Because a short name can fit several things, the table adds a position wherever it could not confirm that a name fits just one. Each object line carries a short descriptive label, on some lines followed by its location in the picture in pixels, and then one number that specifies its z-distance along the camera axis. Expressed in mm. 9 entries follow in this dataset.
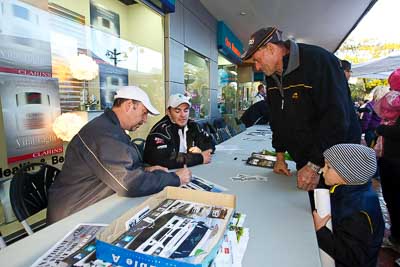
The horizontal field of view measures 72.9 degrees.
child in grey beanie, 1029
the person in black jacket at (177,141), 2006
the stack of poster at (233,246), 775
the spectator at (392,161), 2191
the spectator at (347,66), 3050
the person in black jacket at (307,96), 1359
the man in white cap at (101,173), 1283
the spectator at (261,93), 5752
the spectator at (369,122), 4523
